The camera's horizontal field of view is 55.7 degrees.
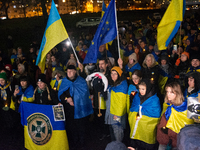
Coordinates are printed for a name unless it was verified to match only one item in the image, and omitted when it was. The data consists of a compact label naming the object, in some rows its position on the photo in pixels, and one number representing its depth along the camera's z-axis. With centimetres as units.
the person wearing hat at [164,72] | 532
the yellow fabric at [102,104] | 459
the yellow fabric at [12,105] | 496
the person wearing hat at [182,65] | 528
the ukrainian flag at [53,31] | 400
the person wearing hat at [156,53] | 660
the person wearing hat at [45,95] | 417
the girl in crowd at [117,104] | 406
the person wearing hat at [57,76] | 502
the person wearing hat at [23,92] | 445
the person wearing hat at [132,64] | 580
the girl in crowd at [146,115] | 357
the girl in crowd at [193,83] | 356
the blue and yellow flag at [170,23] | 439
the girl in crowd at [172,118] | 296
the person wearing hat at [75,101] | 425
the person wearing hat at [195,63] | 471
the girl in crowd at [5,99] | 492
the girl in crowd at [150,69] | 510
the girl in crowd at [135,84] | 406
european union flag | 423
